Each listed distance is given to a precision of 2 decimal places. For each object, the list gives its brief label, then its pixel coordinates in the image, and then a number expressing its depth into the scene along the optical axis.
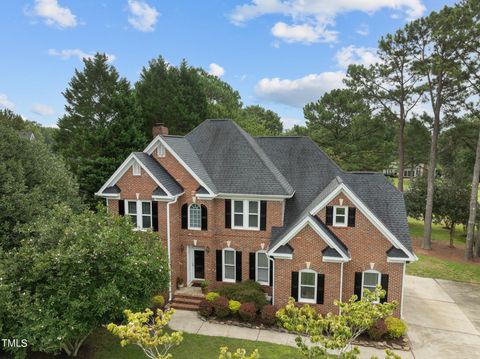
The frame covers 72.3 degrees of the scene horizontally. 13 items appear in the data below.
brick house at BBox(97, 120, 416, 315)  16.77
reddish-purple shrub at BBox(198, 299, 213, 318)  17.48
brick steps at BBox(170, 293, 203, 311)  18.55
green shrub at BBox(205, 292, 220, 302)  17.88
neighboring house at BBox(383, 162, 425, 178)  115.31
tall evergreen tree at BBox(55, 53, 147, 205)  31.69
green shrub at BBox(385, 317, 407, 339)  15.52
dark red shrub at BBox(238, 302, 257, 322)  16.77
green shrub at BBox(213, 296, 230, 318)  17.22
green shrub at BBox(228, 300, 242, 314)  17.16
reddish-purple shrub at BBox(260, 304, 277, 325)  16.56
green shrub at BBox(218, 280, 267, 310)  17.44
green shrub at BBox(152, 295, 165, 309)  17.92
